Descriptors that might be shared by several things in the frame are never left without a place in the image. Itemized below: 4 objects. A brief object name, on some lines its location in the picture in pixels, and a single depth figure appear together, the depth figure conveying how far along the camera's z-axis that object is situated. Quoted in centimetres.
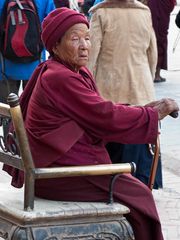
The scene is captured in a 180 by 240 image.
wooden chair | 553
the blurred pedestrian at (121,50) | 969
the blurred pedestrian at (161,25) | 1820
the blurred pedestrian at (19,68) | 1063
